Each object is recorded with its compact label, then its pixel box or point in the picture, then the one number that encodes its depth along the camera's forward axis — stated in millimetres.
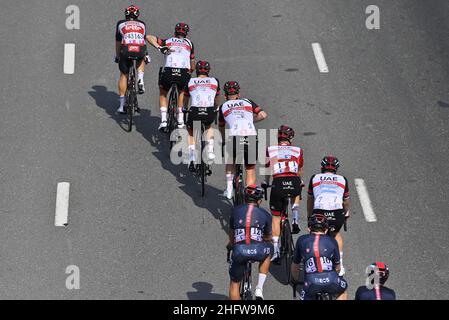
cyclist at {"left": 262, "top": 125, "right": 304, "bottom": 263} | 21469
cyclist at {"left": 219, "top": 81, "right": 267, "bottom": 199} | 22656
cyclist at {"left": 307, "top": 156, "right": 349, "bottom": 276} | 20703
